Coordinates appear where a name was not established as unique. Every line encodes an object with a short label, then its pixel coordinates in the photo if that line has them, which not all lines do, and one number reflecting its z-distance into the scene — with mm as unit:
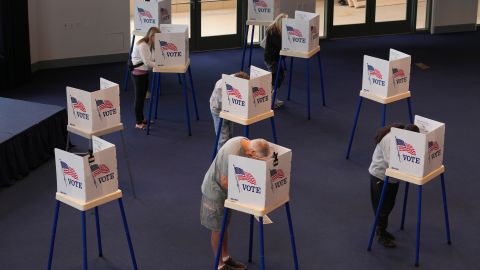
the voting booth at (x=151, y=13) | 11188
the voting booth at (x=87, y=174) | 6098
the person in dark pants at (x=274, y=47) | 10664
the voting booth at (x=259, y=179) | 5969
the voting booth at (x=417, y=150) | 6605
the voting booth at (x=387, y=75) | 8539
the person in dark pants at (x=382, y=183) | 6941
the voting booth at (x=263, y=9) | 12000
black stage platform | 8461
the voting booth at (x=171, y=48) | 9547
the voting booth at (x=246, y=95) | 8031
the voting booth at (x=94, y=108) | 7652
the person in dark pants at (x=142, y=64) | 9680
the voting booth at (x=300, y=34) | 10172
